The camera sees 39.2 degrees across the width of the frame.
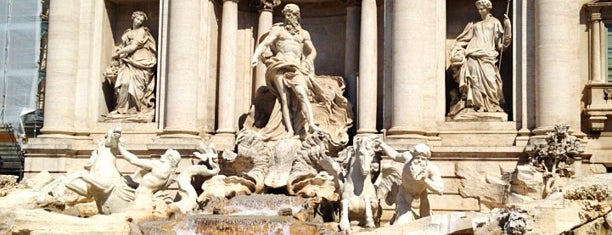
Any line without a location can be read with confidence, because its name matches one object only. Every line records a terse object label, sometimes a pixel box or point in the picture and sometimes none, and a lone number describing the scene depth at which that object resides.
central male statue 19.86
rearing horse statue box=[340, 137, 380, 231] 15.80
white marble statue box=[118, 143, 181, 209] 17.03
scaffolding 24.38
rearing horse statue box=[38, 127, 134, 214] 16.55
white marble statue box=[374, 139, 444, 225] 15.06
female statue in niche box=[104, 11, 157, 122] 21.42
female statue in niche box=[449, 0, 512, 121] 19.11
